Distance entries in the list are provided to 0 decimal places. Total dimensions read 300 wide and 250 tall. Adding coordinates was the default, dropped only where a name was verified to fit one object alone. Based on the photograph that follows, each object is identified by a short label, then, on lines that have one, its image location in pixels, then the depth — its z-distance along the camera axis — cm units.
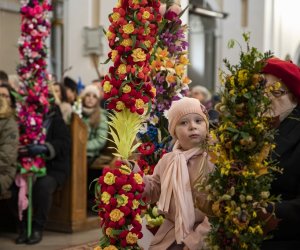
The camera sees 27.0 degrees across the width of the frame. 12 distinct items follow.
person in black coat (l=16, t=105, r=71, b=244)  698
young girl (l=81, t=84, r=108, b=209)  840
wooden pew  755
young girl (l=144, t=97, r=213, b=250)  328
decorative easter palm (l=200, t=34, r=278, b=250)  267
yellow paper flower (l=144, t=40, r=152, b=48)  375
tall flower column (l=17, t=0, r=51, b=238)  688
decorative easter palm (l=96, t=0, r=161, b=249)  350
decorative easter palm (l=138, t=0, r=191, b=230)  455
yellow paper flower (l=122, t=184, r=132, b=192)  347
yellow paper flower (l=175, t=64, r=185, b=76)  469
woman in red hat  291
